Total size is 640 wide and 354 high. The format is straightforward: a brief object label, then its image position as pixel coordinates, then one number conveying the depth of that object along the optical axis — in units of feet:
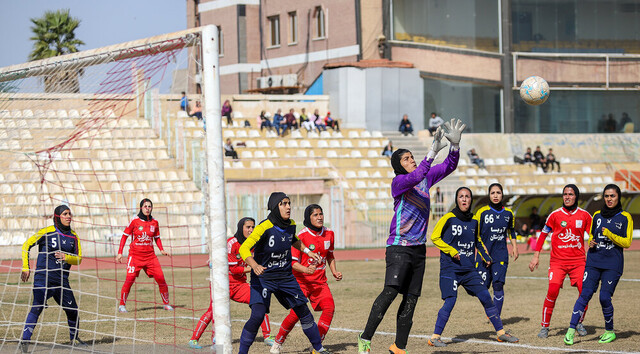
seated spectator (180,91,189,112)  99.81
